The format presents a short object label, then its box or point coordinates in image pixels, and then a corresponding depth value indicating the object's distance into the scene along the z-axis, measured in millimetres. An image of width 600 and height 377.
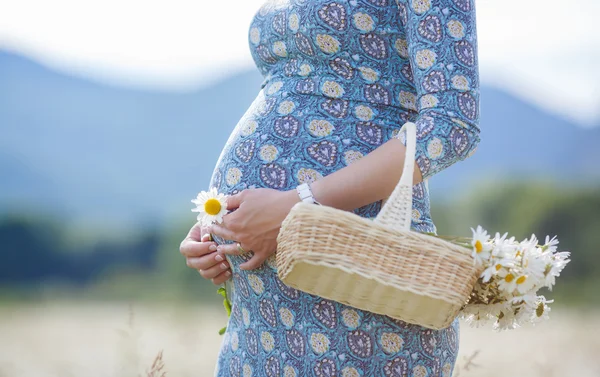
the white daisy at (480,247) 2813
